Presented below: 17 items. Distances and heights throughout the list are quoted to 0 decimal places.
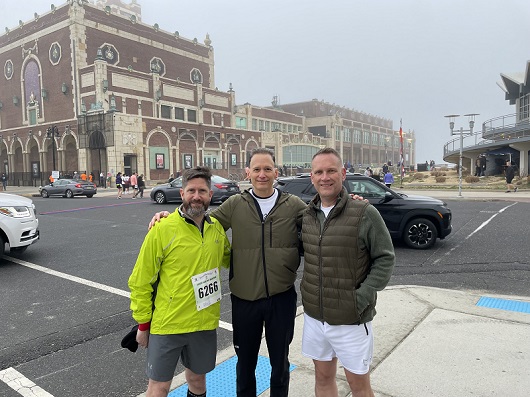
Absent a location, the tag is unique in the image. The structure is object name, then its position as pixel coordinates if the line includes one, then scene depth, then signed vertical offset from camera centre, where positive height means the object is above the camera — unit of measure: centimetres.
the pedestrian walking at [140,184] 2503 -68
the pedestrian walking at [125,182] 2900 -63
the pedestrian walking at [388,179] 2250 -55
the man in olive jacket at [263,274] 269 -71
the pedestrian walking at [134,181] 2685 -53
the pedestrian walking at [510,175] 2337 -46
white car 751 -96
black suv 852 -101
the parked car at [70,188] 2741 -96
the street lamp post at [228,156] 5334 +222
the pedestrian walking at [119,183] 2609 -63
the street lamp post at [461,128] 2166 +248
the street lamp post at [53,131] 4225 +488
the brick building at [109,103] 4247 +902
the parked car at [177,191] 1834 -90
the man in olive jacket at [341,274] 244 -66
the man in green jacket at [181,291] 248 -77
